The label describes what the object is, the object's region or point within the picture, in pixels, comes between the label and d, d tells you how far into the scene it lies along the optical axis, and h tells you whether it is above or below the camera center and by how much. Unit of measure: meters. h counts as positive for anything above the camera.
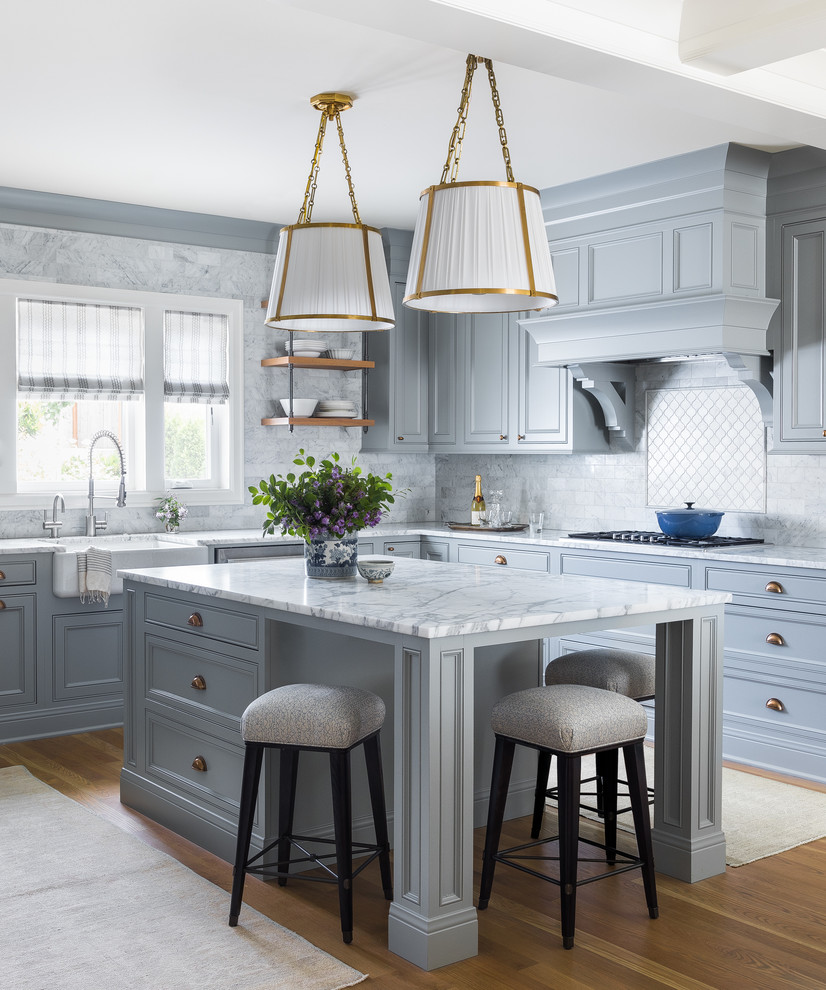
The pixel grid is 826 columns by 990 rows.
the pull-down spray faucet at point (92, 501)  5.67 -0.16
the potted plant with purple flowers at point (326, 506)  3.63 -0.11
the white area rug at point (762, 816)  3.65 -1.27
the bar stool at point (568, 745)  2.83 -0.73
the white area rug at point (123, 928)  2.68 -1.26
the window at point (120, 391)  5.62 +0.45
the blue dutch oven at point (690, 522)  5.17 -0.24
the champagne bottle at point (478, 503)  6.45 -0.18
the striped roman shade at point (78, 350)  5.63 +0.66
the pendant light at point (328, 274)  3.57 +0.66
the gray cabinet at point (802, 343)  4.74 +0.58
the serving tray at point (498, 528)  6.12 -0.32
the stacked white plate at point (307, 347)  6.31 +0.74
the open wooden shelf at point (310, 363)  6.20 +0.64
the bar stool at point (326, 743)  2.90 -0.74
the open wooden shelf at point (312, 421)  6.27 +0.31
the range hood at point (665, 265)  4.80 +0.98
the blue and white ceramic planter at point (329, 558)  3.73 -0.30
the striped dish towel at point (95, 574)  5.09 -0.48
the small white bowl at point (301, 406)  6.34 +0.39
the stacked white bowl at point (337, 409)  6.48 +0.39
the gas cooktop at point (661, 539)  5.03 -0.33
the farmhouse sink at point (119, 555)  5.07 -0.40
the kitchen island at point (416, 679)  2.76 -0.65
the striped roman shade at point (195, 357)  6.11 +0.67
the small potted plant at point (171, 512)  5.96 -0.22
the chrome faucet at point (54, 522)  5.59 -0.26
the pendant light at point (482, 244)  3.00 +0.64
